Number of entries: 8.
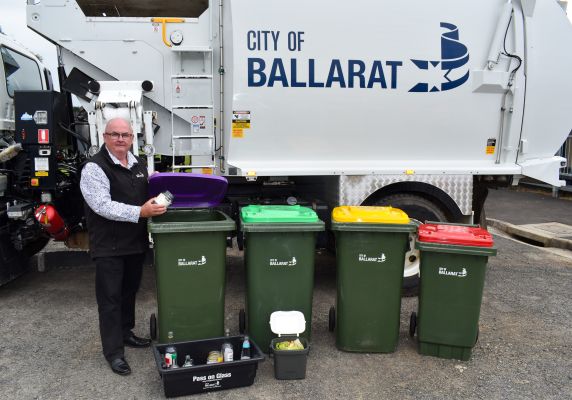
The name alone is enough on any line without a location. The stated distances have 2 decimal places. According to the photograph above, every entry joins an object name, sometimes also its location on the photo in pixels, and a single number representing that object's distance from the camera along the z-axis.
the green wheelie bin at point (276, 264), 3.40
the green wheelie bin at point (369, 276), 3.49
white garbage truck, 4.27
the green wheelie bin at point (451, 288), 3.42
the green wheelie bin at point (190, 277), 3.31
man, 3.08
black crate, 2.94
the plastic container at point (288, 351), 3.18
